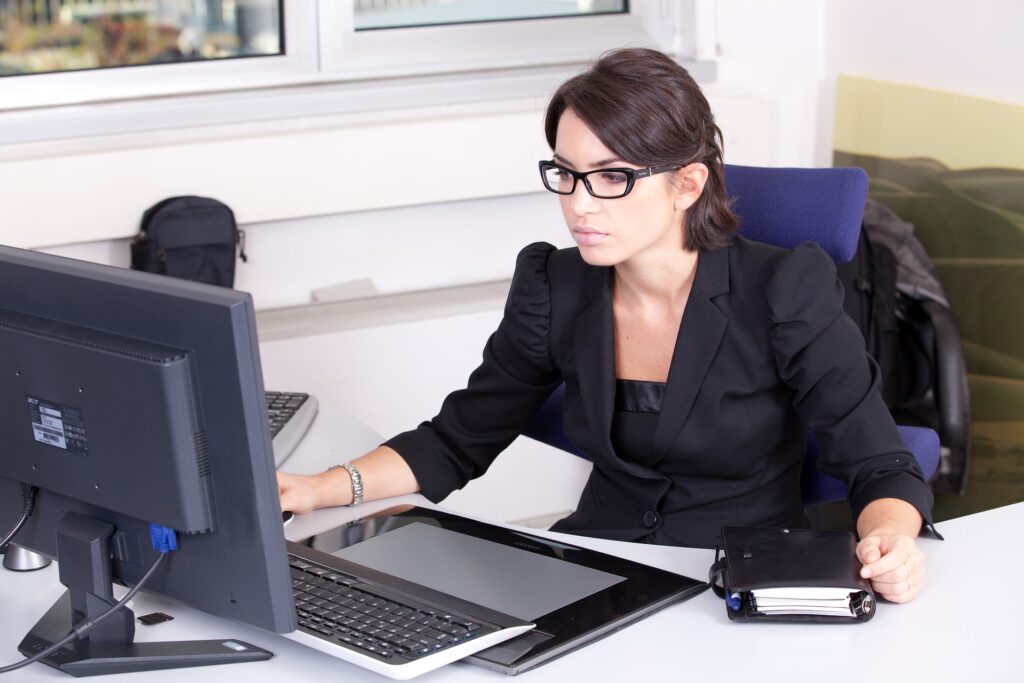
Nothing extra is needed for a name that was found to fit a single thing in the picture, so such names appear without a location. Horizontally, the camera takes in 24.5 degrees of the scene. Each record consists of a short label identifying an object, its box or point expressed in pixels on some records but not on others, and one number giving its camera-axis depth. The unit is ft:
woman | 8.35
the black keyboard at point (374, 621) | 7.26
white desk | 7.21
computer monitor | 6.81
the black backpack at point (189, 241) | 11.27
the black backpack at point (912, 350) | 11.51
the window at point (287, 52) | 11.80
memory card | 7.60
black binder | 7.43
